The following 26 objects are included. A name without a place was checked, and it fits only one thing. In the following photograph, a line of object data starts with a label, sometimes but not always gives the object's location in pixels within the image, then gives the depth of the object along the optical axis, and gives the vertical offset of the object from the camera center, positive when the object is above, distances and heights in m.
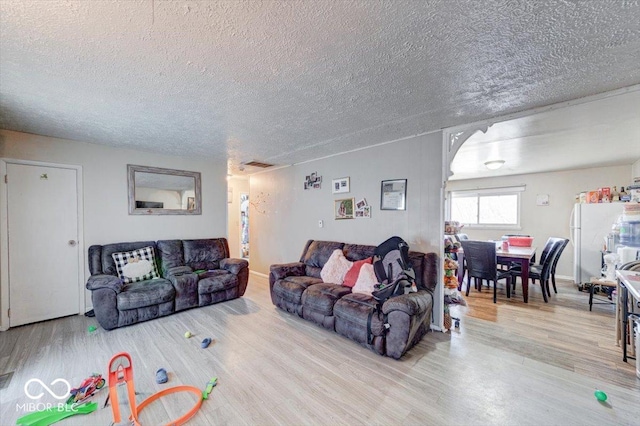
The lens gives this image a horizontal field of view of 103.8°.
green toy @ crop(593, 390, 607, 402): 1.81 -1.36
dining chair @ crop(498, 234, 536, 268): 4.24 -0.91
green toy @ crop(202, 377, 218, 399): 1.88 -1.38
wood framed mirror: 3.96 +0.35
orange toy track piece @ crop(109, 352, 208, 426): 1.60 -1.25
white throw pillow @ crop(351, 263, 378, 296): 2.93 -0.83
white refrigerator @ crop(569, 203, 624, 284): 4.36 -0.44
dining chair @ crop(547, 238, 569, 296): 4.07 -0.95
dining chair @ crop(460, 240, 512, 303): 3.92 -0.85
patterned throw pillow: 3.44 -0.76
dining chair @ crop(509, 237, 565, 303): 3.99 -0.98
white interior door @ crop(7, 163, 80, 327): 3.12 -0.40
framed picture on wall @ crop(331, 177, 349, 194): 4.02 +0.41
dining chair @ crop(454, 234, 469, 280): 4.40 -1.00
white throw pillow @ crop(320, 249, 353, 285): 3.34 -0.79
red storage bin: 4.78 -0.62
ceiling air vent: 4.83 +0.93
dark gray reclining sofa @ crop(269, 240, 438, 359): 2.34 -1.00
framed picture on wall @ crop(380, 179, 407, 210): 3.34 +0.21
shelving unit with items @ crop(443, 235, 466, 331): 3.06 -0.87
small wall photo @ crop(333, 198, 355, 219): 3.96 +0.04
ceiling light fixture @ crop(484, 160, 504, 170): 4.27 +0.79
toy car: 1.83 -1.35
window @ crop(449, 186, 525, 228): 6.07 +0.06
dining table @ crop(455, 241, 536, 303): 3.85 -0.79
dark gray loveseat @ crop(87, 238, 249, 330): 2.98 -0.98
